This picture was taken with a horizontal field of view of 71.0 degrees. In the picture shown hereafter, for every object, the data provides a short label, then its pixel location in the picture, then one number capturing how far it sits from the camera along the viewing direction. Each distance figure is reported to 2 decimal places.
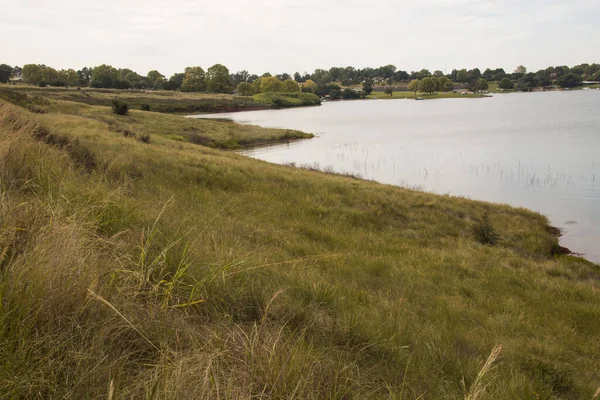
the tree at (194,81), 172.62
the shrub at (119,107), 49.66
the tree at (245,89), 183.76
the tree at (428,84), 193.12
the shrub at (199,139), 46.42
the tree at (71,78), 144.00
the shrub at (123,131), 25.94
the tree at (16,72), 185.12
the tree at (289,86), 176.88
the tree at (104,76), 141.25
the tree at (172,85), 172.85
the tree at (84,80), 167.52
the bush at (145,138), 25.09
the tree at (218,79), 175.12
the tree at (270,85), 177.12
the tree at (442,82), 196.88
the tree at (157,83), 182.12
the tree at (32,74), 128.43
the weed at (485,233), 15.18
